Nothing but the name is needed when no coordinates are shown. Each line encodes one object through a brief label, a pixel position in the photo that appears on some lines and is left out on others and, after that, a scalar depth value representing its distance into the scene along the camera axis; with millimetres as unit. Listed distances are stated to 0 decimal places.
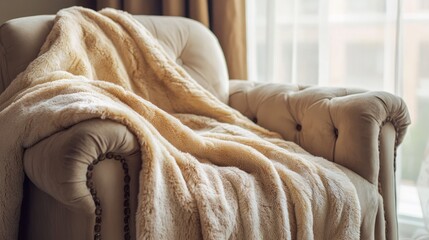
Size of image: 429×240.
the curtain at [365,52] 2172
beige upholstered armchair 1182
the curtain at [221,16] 2436
